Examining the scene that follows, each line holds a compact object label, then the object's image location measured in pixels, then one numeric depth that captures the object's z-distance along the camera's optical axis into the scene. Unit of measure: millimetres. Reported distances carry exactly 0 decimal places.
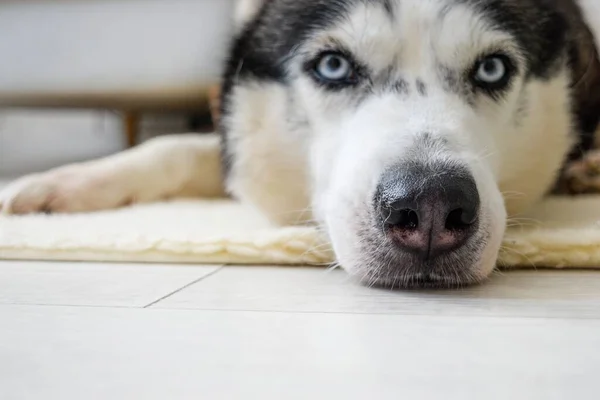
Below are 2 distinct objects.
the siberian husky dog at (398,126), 295
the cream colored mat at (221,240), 342
